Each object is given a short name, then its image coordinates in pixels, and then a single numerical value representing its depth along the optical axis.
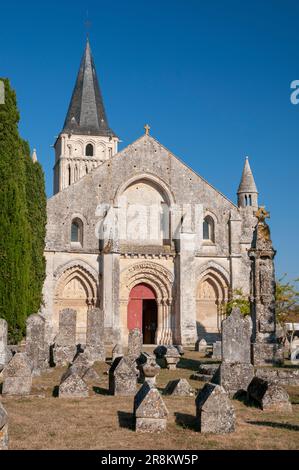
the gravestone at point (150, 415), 8.63
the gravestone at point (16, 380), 12.56
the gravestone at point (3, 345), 16.91
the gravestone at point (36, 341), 17.33
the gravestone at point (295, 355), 20.19
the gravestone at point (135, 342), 21.86
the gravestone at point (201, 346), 27.22
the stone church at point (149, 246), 31.62
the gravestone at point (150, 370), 13.50
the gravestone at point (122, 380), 12.83
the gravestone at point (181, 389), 12.29
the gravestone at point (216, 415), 8.62
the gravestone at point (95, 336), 21.95
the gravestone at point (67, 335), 19.94
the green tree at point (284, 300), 28.33
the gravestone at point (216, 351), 22.46
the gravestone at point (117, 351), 22.45
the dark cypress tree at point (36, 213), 27.91
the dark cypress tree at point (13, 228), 21.97
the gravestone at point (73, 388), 12.33
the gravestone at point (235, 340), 15.21
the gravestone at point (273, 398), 10.53
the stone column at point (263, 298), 17.97
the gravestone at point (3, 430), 7.11
